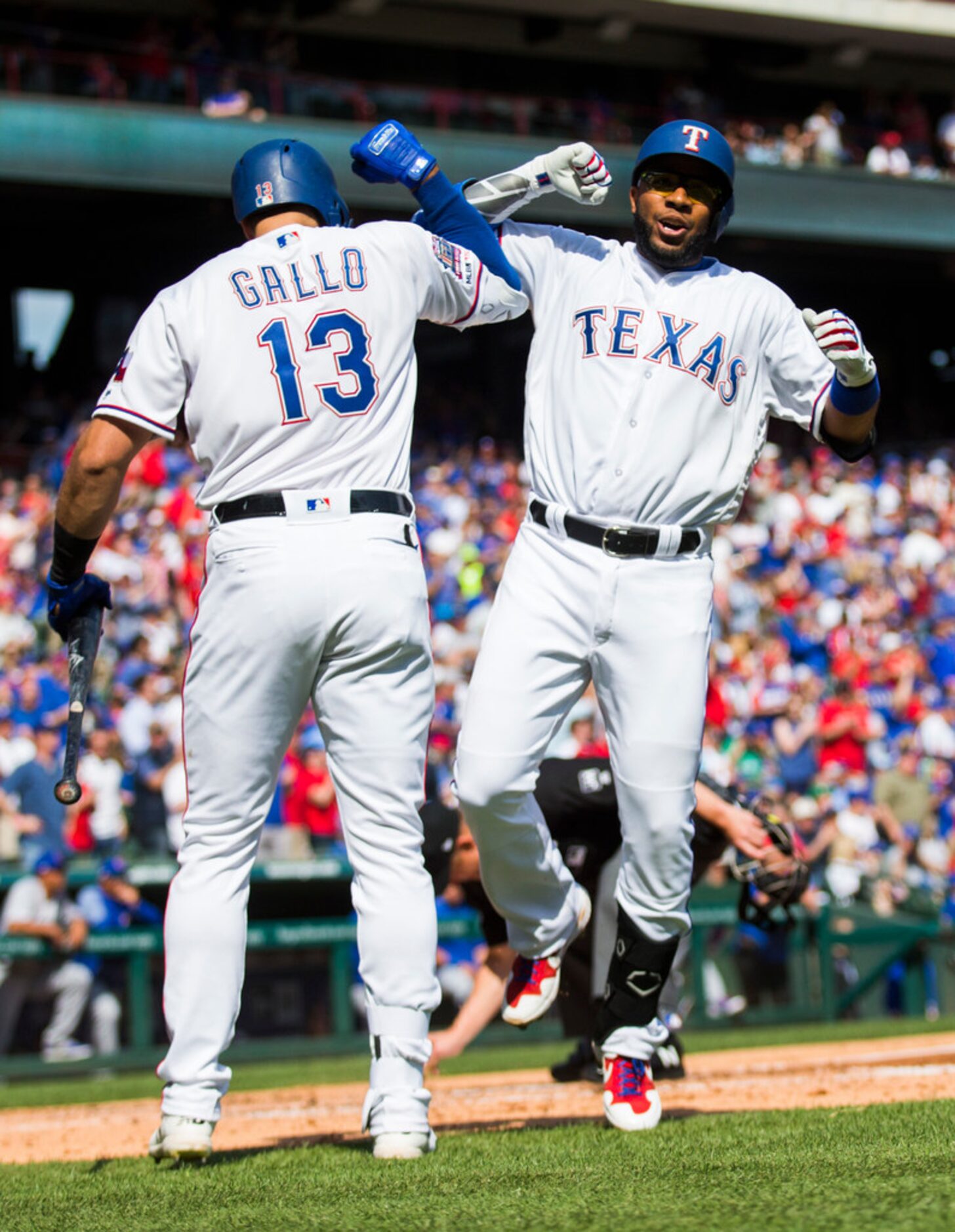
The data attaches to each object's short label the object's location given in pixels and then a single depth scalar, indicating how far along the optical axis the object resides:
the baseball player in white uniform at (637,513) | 7.98
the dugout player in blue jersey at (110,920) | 19.02
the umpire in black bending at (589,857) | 10.97
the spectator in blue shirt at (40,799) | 19.58
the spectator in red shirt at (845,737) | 26.06
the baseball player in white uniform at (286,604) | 7.23
